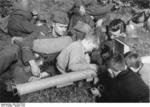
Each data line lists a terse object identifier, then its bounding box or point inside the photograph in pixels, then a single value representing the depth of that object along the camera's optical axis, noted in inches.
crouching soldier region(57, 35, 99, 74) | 172.7
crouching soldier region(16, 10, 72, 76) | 182.1
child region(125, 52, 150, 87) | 172.4
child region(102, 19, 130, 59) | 202.5
